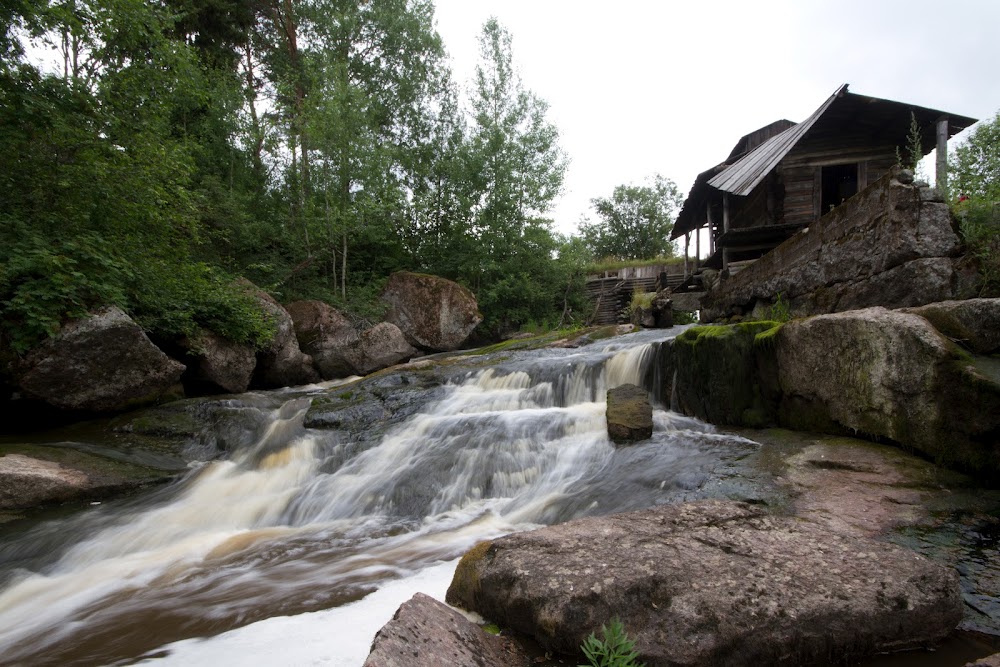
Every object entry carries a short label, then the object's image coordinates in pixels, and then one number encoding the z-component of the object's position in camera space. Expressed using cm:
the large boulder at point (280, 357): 1073
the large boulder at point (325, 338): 1263
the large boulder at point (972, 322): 373
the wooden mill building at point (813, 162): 1283
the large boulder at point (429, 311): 1569
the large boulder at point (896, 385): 344
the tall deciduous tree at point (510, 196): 1956
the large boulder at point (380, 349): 1315
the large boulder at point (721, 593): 198
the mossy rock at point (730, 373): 532
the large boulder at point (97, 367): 651
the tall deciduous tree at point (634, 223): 4512
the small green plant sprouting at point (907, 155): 1283
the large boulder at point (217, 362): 895
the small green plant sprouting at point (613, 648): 182
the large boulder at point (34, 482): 490
